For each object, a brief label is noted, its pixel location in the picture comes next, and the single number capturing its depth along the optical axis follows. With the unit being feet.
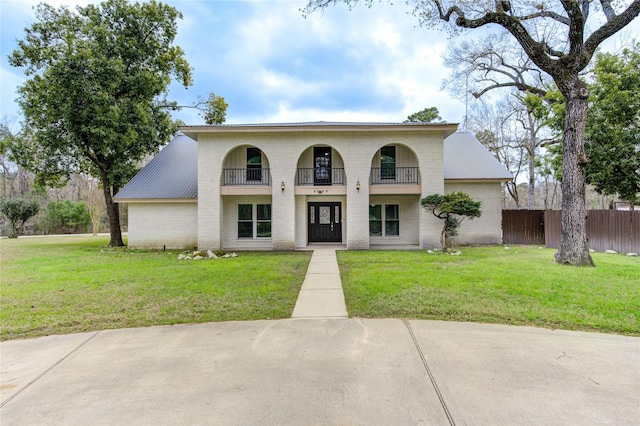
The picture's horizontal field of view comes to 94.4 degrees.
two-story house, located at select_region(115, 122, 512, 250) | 43.86
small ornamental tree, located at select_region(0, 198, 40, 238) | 74.02
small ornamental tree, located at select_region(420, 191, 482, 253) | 37.60
